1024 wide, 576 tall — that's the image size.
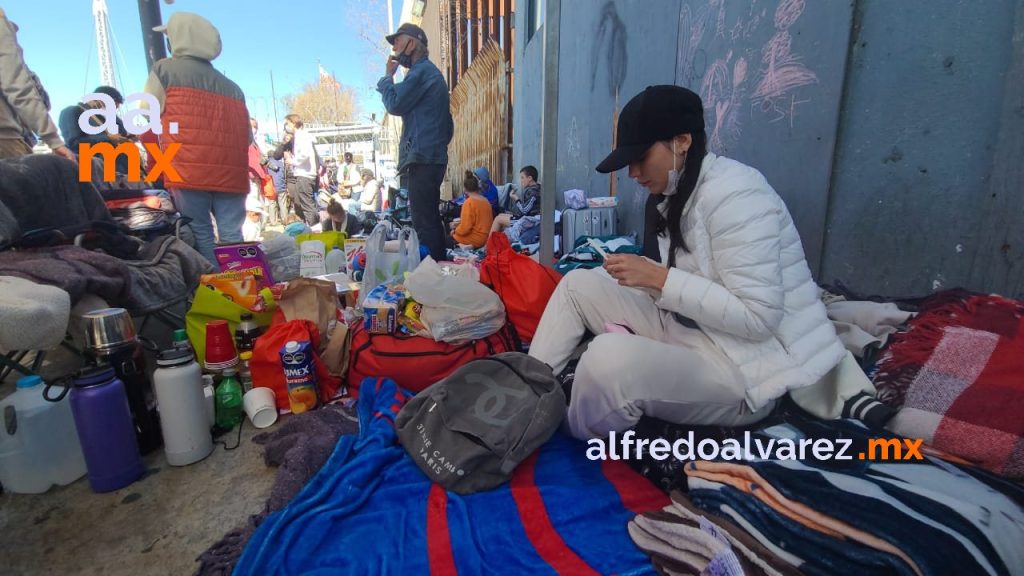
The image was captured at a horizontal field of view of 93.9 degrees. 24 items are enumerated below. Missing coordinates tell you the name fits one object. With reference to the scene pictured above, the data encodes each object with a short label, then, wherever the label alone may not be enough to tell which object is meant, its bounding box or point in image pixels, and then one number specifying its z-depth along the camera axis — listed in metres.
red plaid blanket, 1.26
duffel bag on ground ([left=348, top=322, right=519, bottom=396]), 2.40
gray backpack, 1.68
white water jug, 1.71
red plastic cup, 2.39
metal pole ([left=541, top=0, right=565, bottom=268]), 3.01
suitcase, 4.92
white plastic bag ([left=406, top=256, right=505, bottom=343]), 2.51
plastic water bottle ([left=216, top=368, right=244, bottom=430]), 2.24
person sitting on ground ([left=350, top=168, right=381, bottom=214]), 12.13
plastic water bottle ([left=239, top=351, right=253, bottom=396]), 2.56
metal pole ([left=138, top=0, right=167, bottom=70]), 4.56
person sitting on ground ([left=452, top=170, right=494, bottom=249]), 6.18
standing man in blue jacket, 4.07
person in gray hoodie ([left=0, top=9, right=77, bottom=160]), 3.25
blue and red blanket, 1.36
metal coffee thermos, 1.85
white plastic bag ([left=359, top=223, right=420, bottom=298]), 3.33
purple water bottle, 1.65
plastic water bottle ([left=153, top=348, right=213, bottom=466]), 1.86
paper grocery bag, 2.76
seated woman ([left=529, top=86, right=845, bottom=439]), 1.54
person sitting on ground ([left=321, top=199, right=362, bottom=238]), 6.86
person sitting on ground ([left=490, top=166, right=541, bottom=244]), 5.89
